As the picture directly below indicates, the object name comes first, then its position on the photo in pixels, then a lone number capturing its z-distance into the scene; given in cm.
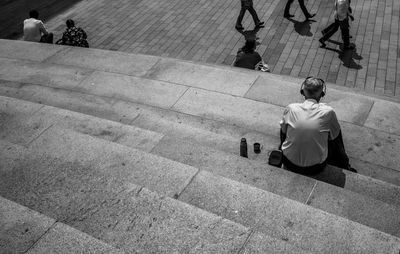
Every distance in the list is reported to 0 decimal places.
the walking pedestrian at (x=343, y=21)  950
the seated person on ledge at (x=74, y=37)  978
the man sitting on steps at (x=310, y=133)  445
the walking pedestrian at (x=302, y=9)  1115
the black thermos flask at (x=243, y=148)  523
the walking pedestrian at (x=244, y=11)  1098
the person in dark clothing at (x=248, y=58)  813
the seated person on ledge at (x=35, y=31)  1007
